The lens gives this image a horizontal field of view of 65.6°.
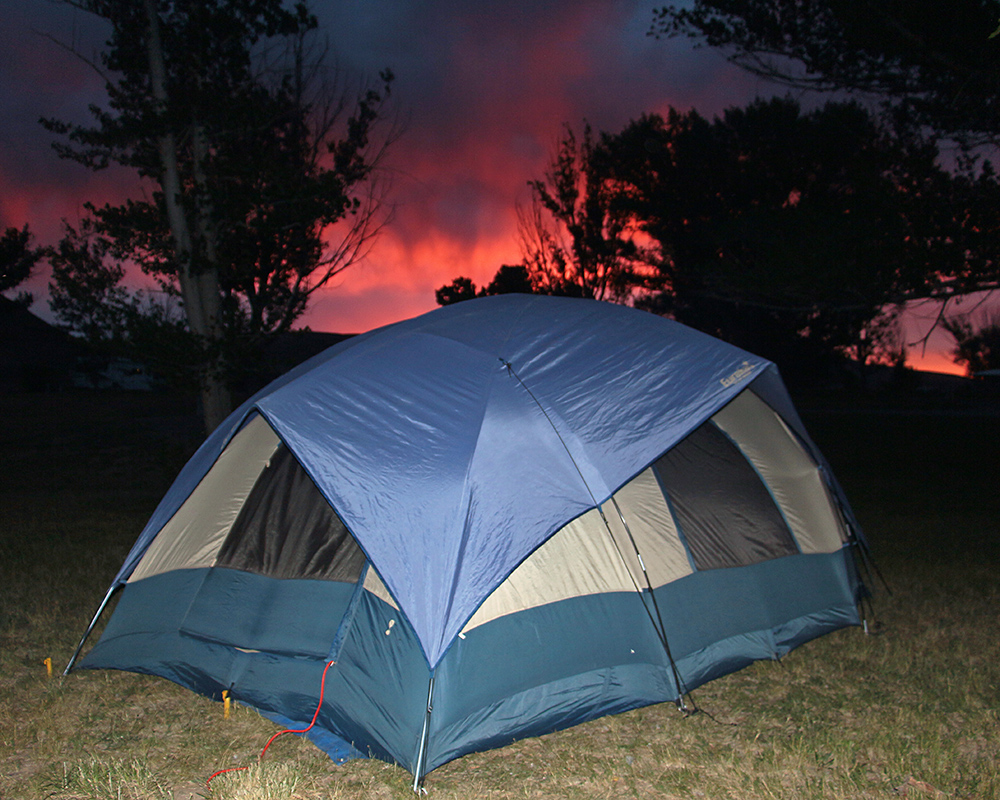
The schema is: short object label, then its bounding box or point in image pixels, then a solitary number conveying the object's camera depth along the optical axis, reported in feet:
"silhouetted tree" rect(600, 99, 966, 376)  30.09
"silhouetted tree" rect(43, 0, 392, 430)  30.81
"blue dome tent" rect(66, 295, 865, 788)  12.14
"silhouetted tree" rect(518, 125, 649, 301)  63.62
